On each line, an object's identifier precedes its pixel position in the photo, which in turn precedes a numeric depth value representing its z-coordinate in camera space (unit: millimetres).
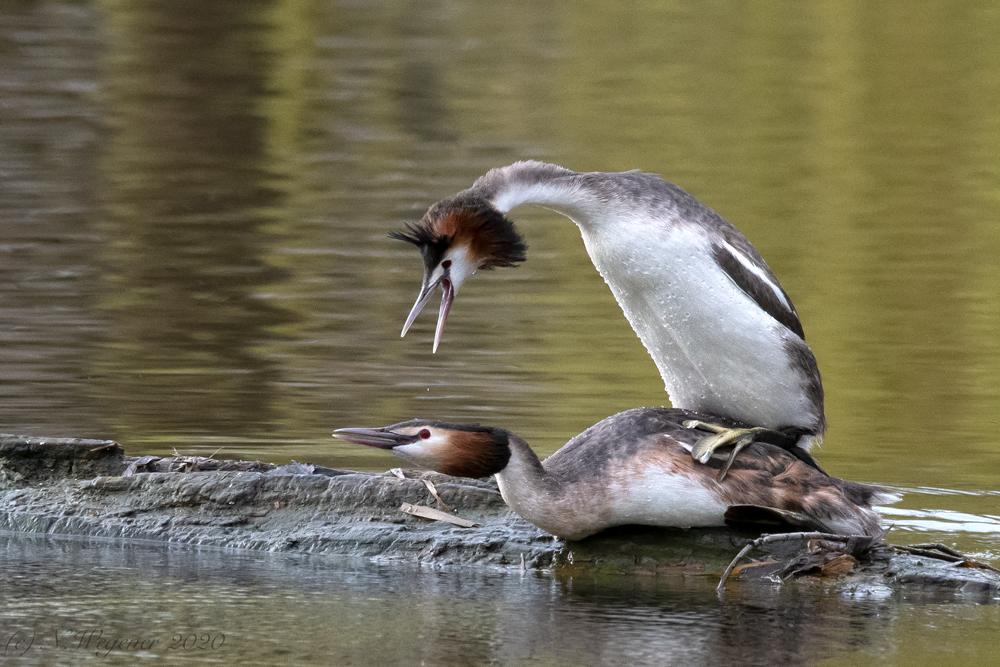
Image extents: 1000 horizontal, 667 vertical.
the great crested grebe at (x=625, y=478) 12242
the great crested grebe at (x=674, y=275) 12961
